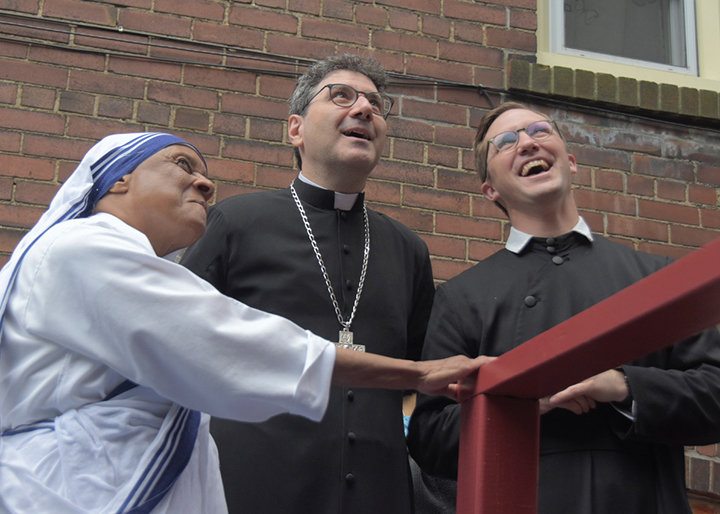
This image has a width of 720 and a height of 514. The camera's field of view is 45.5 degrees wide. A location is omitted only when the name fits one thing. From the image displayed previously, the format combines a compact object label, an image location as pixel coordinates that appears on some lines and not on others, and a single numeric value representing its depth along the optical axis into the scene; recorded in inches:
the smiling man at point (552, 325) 77.4
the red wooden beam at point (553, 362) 50.4
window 178.7
